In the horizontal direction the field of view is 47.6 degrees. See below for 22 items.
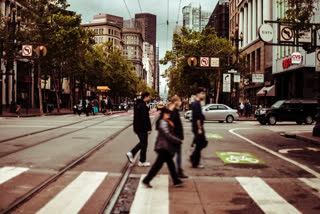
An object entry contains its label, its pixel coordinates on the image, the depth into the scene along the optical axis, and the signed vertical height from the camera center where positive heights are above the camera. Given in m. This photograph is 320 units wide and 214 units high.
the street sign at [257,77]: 38.16 +2.43
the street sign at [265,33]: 16.67 +3.15
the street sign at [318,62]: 15.02 +1.60
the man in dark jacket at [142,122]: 8.38 -0.50
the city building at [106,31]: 126.56 +24.72
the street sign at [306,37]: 16.11 +2.82
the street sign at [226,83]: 34.75 +1.69
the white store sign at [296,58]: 30.69 +3.61
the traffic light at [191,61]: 29.65 +3.23
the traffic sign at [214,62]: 33.09 +3.53
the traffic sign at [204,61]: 33.44 +3.65
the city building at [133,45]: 175.12 +26.74
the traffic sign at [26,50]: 28.11 +3.91
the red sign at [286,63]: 35.81 +3.75
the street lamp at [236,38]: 32.51 +5.78
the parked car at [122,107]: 64.63 -1.17
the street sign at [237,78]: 32.69 +2.04
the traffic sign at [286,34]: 16.45 +3.02
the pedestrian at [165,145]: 6.31 -0.78
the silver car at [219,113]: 27.17 -0.94
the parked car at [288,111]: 25.94 -0.76
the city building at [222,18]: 75.69 +17.42
